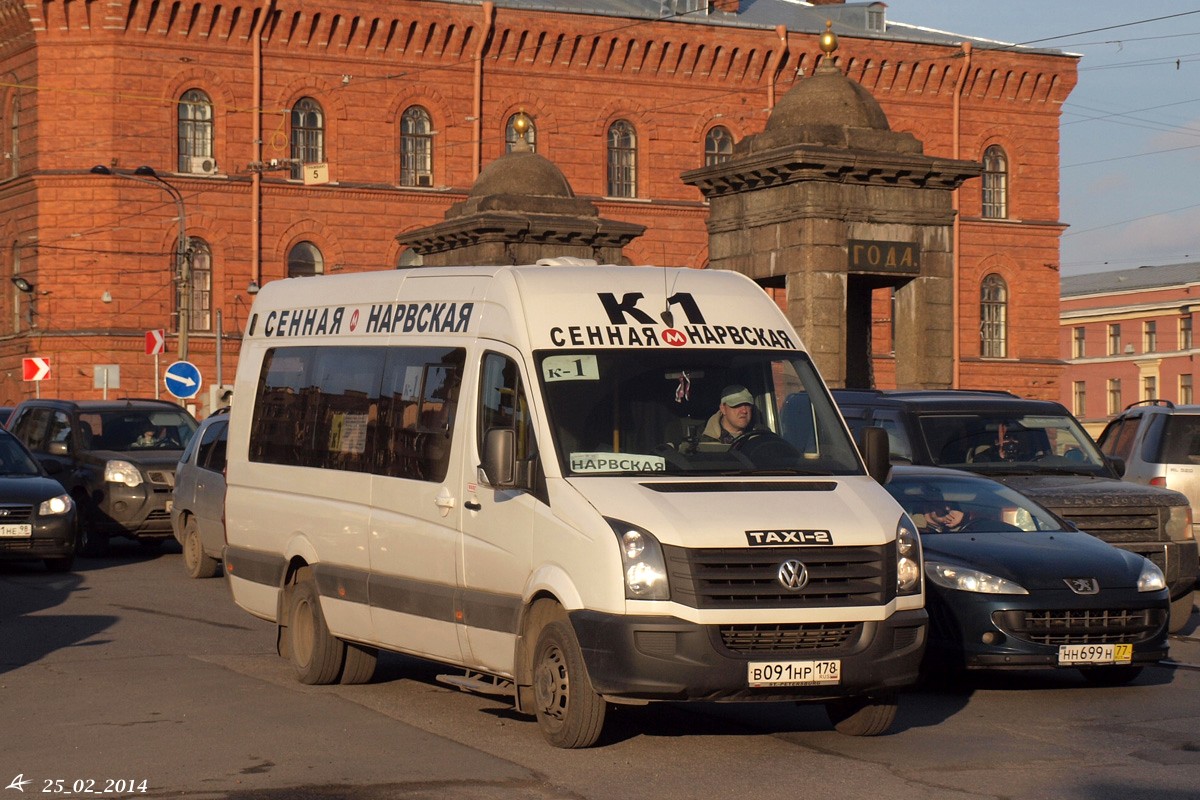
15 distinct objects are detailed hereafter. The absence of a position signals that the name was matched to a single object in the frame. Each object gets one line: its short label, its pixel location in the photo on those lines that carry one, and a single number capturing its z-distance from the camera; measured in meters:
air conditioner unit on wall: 51.91
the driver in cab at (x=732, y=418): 10.16
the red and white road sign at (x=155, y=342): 43.31
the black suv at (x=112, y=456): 23.59
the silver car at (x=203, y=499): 19.75
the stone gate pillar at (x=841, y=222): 25.11
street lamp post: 42.47
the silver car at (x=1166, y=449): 19.09
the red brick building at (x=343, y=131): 51.72
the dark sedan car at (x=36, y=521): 20.70
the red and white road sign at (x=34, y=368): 46.12
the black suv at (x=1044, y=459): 14.99
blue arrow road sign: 37.50
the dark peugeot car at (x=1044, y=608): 11.56
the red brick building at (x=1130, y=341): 94.44
